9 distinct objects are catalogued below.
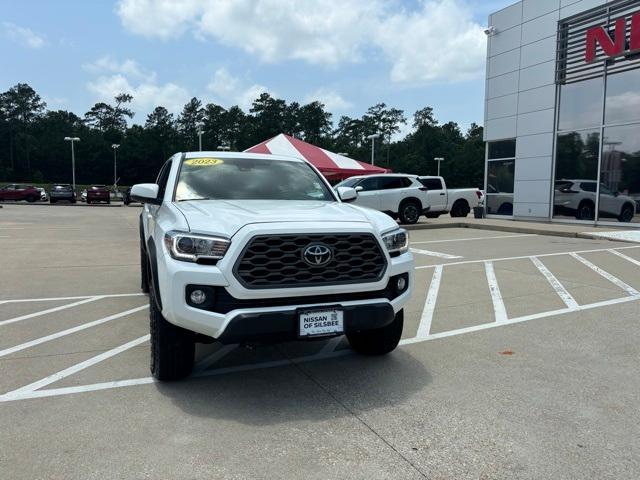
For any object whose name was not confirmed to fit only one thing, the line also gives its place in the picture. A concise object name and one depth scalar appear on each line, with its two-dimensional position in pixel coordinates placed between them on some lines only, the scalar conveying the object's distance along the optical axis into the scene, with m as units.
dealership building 18.09
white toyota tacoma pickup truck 3.40
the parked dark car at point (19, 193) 44.28
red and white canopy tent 20.70
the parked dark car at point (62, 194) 43.56
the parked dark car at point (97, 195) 45.47
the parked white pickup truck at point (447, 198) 20.12
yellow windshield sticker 5.07
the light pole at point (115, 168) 85.66
